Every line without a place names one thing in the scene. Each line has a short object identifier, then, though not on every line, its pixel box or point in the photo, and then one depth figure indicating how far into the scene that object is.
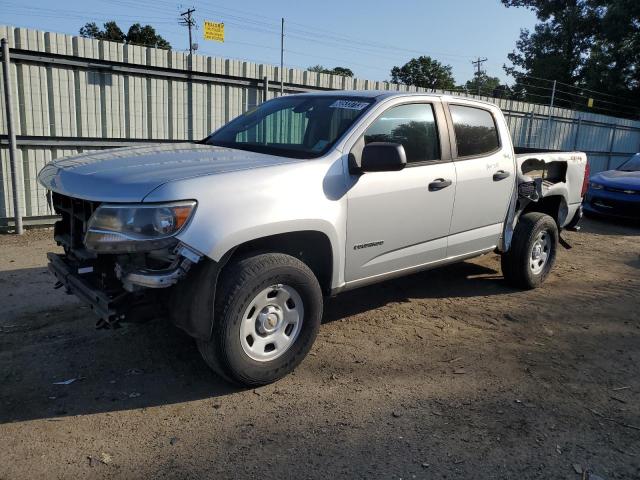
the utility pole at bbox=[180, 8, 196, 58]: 48.02
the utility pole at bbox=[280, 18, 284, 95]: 9.95
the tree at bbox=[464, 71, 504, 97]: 63.79
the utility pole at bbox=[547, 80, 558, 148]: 16.52
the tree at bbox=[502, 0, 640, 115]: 32.31
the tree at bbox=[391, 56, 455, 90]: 68.12
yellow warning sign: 10.86
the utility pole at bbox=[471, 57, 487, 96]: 58.79
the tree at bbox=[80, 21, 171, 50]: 52.12
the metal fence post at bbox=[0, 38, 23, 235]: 7.05
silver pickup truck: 3.07
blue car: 10.48
